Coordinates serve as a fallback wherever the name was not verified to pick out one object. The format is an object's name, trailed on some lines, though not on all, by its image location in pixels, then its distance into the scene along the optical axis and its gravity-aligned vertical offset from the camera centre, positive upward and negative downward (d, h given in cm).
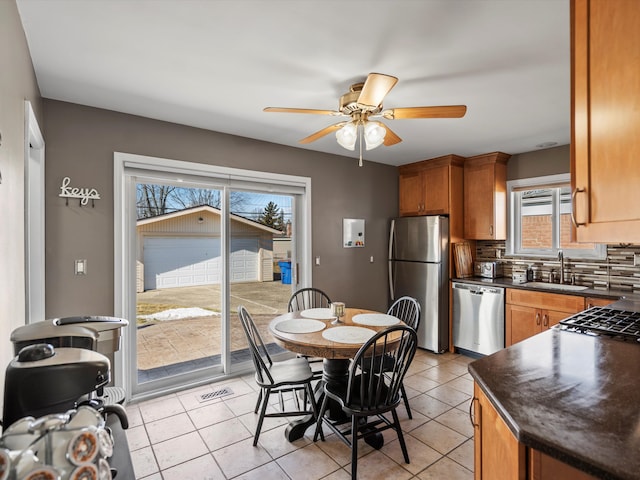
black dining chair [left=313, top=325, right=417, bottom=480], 200 -98
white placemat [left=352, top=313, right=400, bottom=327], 268 -64
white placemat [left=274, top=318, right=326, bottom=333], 246 -64
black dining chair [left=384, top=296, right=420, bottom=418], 268 -79
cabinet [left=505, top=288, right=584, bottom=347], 333 -72
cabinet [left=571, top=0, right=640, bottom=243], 106 +39
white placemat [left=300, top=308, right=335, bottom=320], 288 -63
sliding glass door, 301 -26
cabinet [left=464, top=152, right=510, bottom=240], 418 +54
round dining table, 215 -65
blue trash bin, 395 -35
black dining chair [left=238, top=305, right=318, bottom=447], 235 -96
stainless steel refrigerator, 422 -41
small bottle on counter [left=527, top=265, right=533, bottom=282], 403 -41
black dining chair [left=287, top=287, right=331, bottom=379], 393 -70
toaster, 426 -37
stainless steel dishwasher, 385 -91
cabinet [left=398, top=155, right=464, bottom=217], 430 +70
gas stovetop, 179 -49
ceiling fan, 196 +80
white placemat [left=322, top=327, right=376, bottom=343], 224 -64
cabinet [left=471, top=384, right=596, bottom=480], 103 -71
